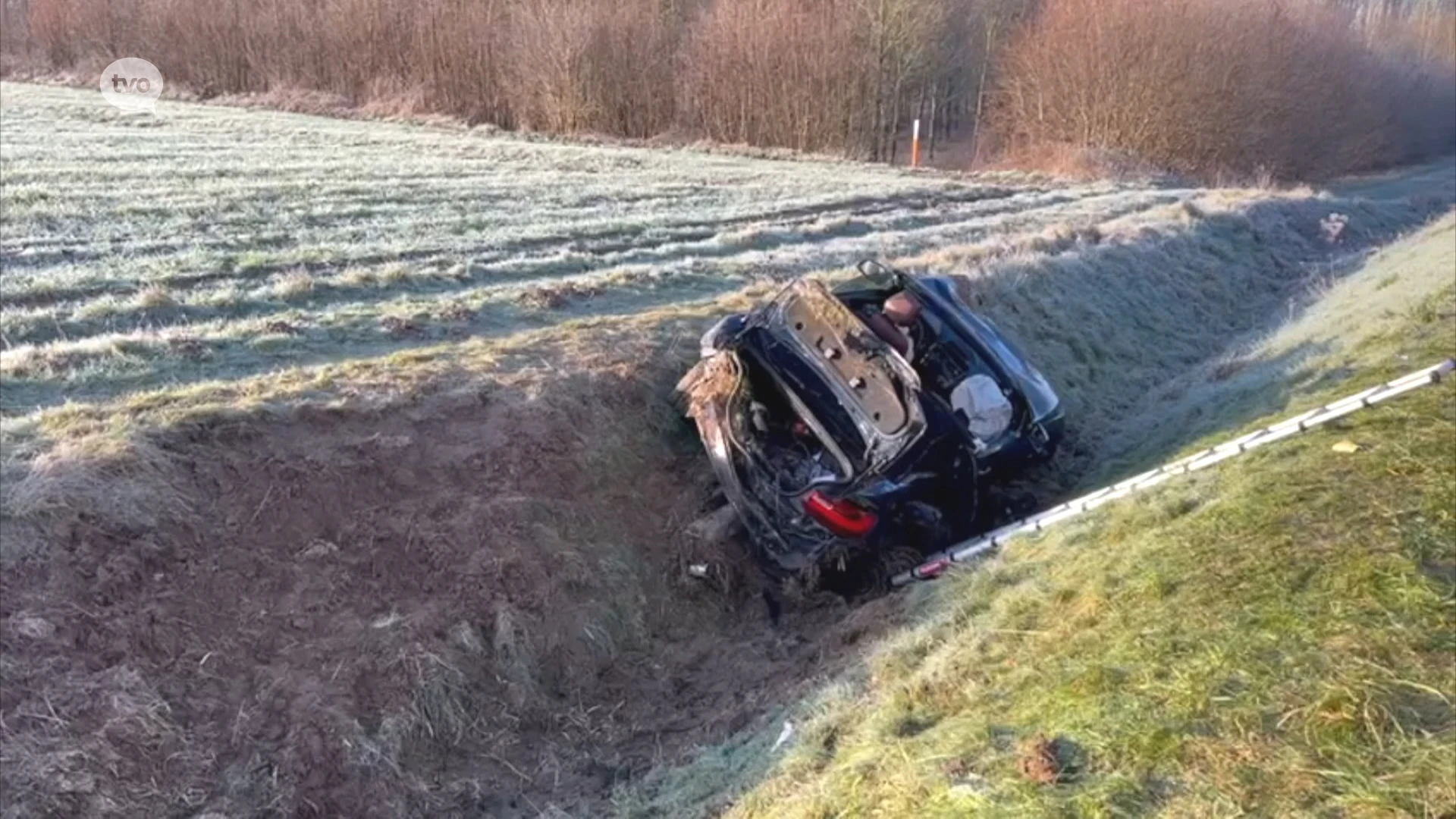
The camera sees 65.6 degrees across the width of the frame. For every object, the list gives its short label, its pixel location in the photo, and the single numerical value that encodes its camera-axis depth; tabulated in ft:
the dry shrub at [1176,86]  106.01
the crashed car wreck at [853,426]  23.36
